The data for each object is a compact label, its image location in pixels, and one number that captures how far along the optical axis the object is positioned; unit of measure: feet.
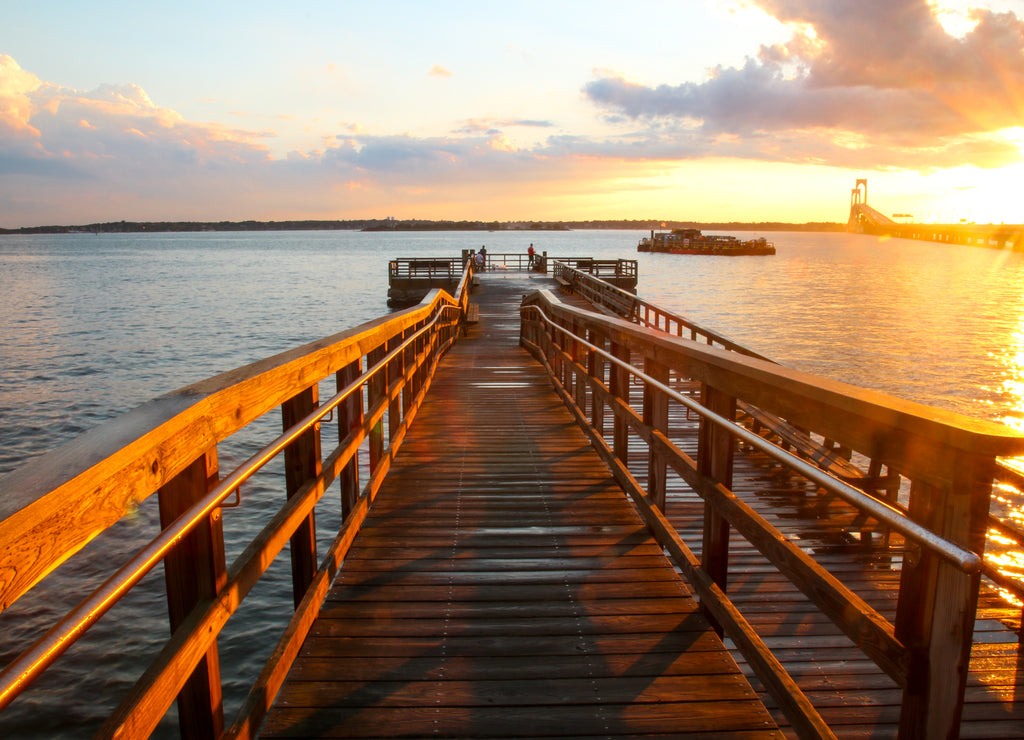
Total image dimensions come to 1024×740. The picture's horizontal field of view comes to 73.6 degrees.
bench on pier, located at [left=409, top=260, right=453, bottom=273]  113.82
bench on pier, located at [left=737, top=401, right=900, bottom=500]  20.57
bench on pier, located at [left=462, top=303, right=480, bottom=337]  60.45
